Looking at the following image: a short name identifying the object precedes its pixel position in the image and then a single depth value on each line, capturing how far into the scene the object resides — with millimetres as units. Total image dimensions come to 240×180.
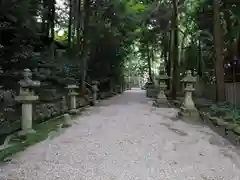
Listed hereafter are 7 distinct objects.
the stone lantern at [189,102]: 4957
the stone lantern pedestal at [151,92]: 12829
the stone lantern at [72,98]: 5693
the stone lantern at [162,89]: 7662
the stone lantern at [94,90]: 8178
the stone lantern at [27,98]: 3254
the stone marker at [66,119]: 4447
